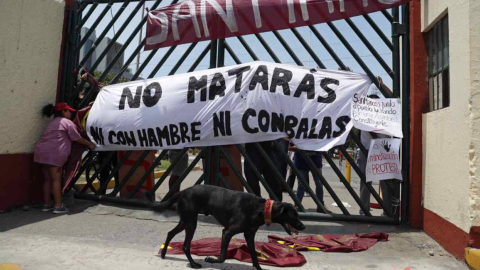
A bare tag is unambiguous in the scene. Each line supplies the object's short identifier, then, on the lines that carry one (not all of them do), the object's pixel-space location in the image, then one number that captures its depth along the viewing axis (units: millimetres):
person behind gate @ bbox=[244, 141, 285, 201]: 5836
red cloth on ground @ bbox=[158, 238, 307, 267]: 3787
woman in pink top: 5996
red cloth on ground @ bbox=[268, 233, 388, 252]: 4309
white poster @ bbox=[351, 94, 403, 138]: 5098
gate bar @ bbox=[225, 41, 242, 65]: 5941
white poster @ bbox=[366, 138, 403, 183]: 5070
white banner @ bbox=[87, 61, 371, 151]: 5254
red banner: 5375
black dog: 3506
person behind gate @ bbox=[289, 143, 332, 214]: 6453
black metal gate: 5285
